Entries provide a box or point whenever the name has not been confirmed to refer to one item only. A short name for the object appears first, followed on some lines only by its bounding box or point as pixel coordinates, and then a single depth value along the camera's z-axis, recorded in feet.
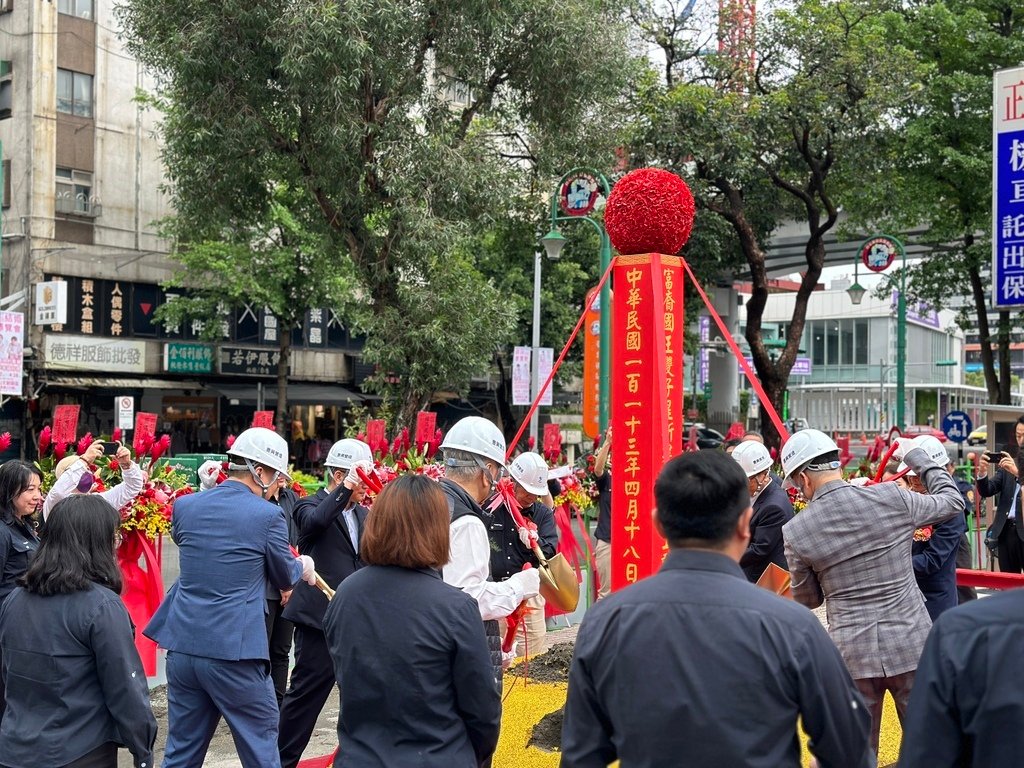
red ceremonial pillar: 20.17
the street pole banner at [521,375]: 70.85
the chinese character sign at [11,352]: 55.36
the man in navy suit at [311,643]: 18.22
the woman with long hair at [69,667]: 12.25
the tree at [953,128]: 70.44
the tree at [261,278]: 82.38
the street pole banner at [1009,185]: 36.11
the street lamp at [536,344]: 71.80
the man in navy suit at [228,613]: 14.89
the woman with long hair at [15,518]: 16.49
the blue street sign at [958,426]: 75.77
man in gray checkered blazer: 14.49
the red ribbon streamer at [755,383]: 20.45
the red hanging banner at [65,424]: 24.20
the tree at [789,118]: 59.82
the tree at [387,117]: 45.75
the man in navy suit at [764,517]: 20.77
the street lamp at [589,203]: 48.42
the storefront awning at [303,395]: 94.65
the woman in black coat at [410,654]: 10.80
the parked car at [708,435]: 89.12
